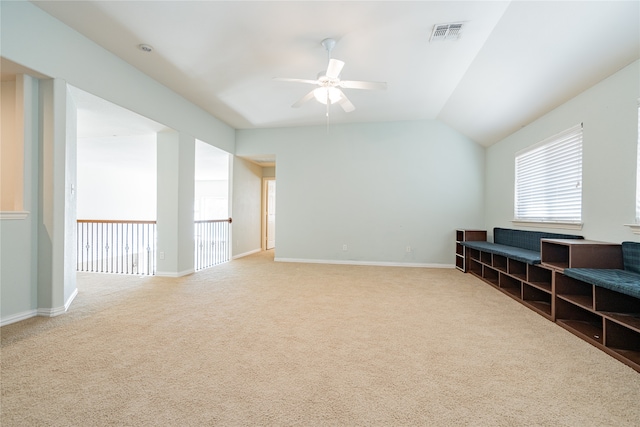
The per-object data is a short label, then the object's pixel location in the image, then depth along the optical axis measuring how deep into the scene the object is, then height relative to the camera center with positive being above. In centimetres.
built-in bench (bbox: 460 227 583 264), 320 -45
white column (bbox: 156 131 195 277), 443 +13
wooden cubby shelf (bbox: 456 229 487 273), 495 -43
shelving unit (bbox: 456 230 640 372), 206 -75
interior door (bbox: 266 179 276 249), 792 +1
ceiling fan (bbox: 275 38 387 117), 280 +142
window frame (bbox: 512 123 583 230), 306 +56
